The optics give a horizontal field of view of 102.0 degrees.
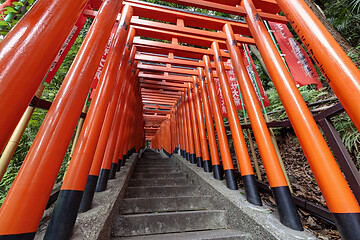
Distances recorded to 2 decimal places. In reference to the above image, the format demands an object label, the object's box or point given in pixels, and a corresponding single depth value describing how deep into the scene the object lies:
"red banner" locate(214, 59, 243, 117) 4.12
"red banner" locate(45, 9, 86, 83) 2.46
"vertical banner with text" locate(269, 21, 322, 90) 2.75
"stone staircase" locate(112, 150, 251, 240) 1.86
